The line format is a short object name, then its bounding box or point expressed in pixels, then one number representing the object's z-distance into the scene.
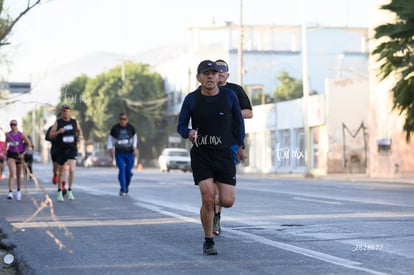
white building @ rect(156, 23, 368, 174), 51.72
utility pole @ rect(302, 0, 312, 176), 43.88
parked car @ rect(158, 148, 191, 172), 55.97
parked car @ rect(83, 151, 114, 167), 74.50
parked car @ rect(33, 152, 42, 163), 116.38
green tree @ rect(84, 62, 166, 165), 76.25
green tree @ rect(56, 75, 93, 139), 73.75
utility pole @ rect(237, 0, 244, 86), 49.81
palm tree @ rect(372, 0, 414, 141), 31.27
